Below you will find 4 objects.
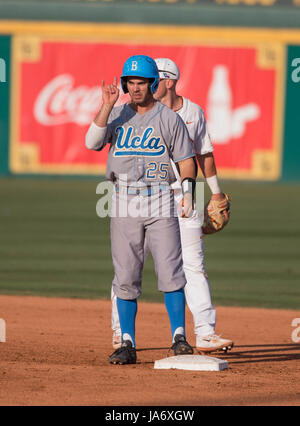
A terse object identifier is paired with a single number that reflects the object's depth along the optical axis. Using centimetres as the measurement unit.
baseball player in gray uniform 1238
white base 1209
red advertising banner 4825
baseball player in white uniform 1330
